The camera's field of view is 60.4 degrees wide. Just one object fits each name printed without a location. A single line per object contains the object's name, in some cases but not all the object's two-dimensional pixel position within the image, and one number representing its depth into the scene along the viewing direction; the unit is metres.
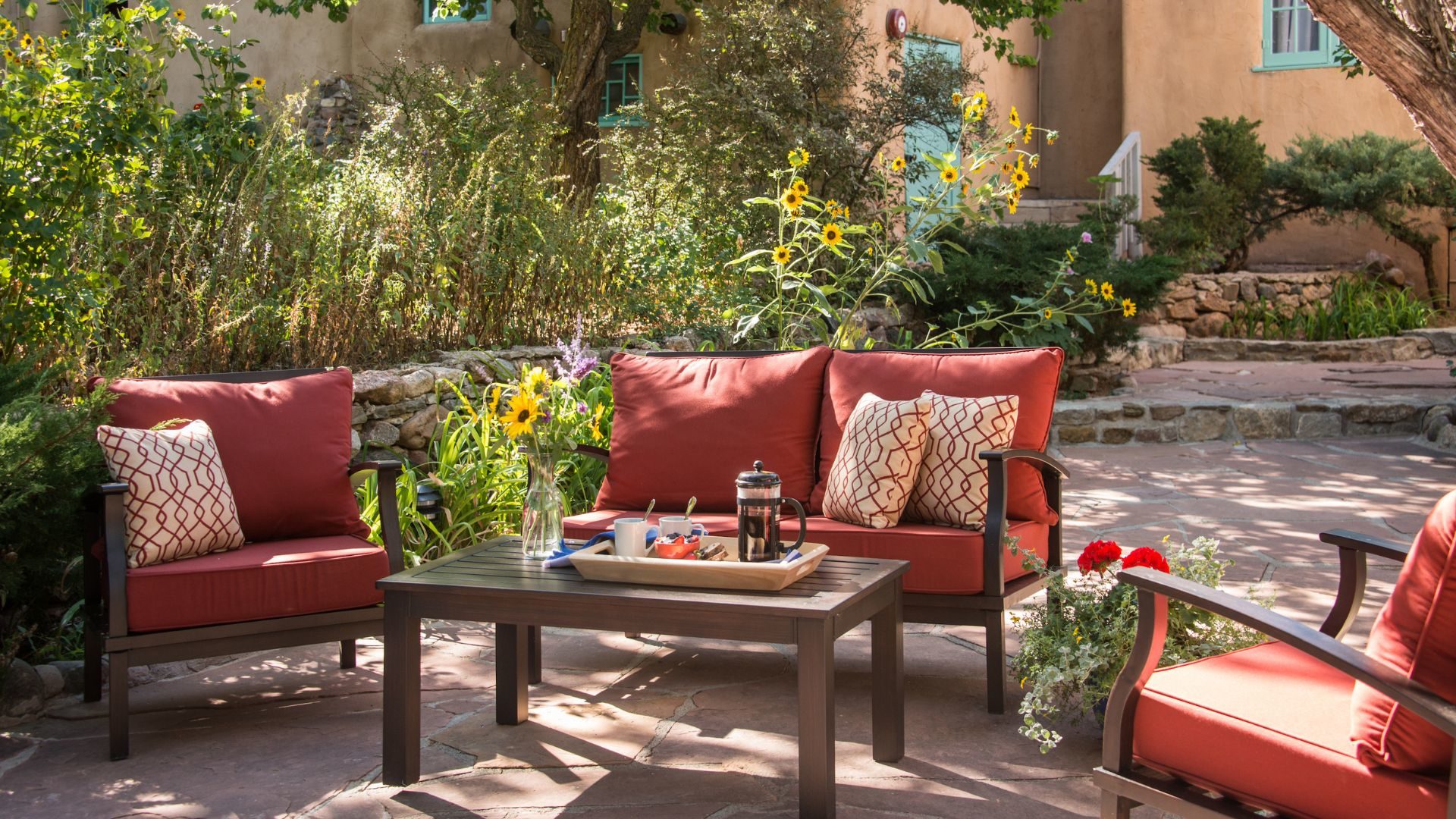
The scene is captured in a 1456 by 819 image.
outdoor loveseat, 3.66
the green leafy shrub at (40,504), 3.41
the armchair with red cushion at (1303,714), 1.83
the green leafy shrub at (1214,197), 11.02
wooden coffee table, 2.64
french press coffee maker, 2.93
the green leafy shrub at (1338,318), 11.16
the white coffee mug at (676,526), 3.15
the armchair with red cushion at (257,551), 3.18
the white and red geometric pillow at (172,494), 3.35
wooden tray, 2.81
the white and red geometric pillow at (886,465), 3.67
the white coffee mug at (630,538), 3.03
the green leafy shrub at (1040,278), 8.36
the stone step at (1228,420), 8.20
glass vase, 3.22
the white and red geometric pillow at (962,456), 3.68
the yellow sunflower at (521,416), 3.05
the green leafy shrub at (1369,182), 11.05
